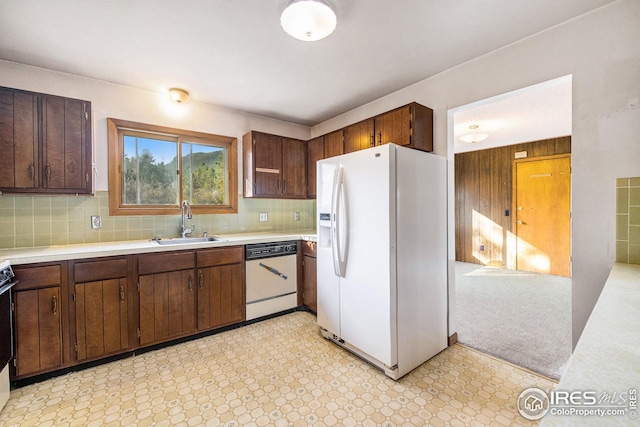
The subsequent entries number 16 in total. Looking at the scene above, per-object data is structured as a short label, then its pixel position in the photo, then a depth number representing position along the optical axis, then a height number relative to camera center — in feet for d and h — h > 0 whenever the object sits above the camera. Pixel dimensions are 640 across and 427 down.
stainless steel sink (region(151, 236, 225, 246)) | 8.89 -0.95
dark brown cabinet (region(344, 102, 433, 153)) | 7.90 +2.56
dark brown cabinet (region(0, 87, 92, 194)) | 6.78 +1.87
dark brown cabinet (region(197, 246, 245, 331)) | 8.61 -2.47
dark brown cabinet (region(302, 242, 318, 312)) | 10.17 -2.45
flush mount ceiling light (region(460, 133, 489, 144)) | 13.12 +3.52
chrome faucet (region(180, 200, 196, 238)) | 9.81 -0.05
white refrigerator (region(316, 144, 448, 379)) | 6.59 -1.21
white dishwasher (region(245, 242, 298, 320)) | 9.57 -2.44
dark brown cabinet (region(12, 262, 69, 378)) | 6.23 -2.45
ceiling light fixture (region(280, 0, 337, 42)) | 5.27 +3.87
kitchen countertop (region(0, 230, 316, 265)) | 6.41 -0.96
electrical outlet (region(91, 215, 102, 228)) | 8.52 -0.23
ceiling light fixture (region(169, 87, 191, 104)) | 9.20 +4.03
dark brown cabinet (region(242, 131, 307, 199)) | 10.93 +1.91
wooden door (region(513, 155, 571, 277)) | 15.11 -0.35
